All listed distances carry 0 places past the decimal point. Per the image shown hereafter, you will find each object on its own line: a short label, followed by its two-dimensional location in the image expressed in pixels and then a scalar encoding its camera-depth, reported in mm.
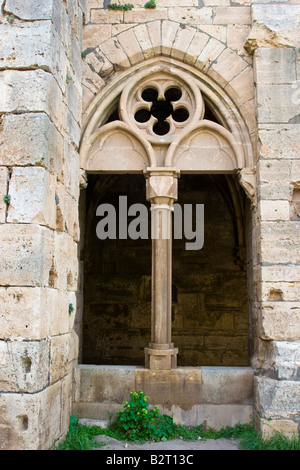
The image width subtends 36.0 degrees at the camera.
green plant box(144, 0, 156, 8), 4750
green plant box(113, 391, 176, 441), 4020
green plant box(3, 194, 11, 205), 3301
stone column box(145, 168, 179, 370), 4500
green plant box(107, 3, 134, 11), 4766
